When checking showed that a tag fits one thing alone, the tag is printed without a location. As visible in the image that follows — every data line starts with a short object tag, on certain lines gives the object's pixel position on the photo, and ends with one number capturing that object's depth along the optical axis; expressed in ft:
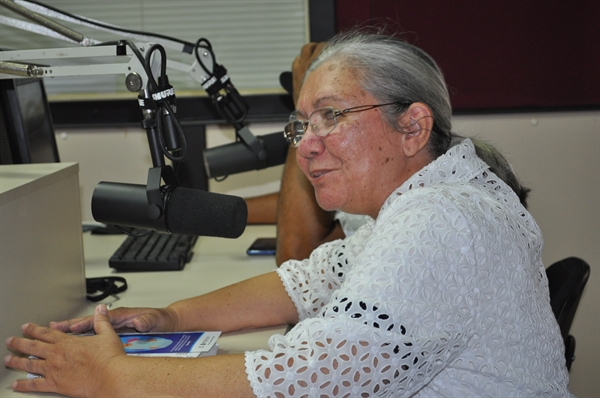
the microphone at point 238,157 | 5.75
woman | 3.15
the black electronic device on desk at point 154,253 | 6.26
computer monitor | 6.11
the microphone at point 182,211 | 3.63
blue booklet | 4.16
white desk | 4.81
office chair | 4.80
